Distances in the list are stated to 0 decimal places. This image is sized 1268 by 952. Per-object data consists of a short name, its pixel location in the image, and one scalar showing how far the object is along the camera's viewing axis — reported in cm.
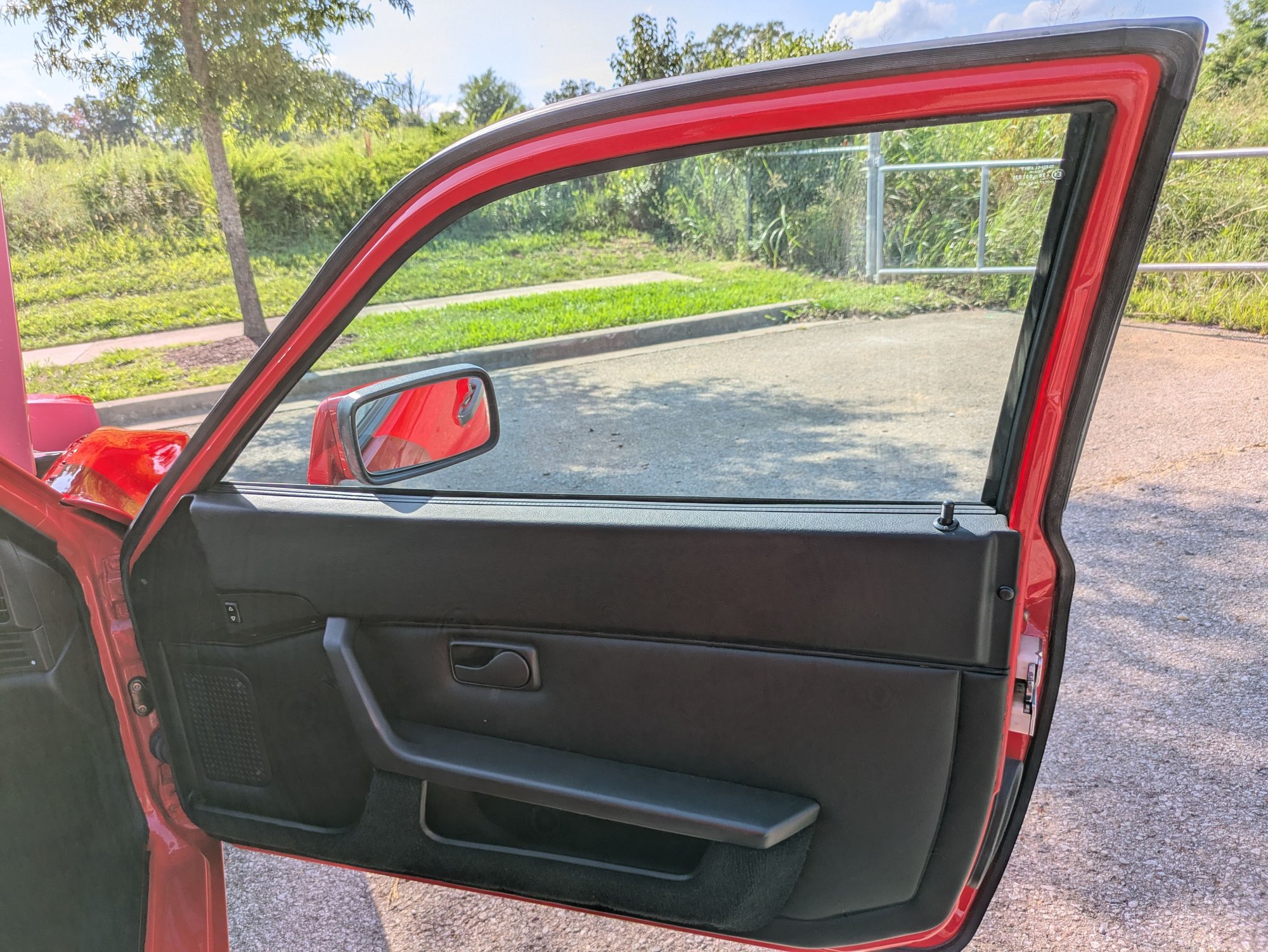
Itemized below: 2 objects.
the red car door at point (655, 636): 125
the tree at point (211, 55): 660
